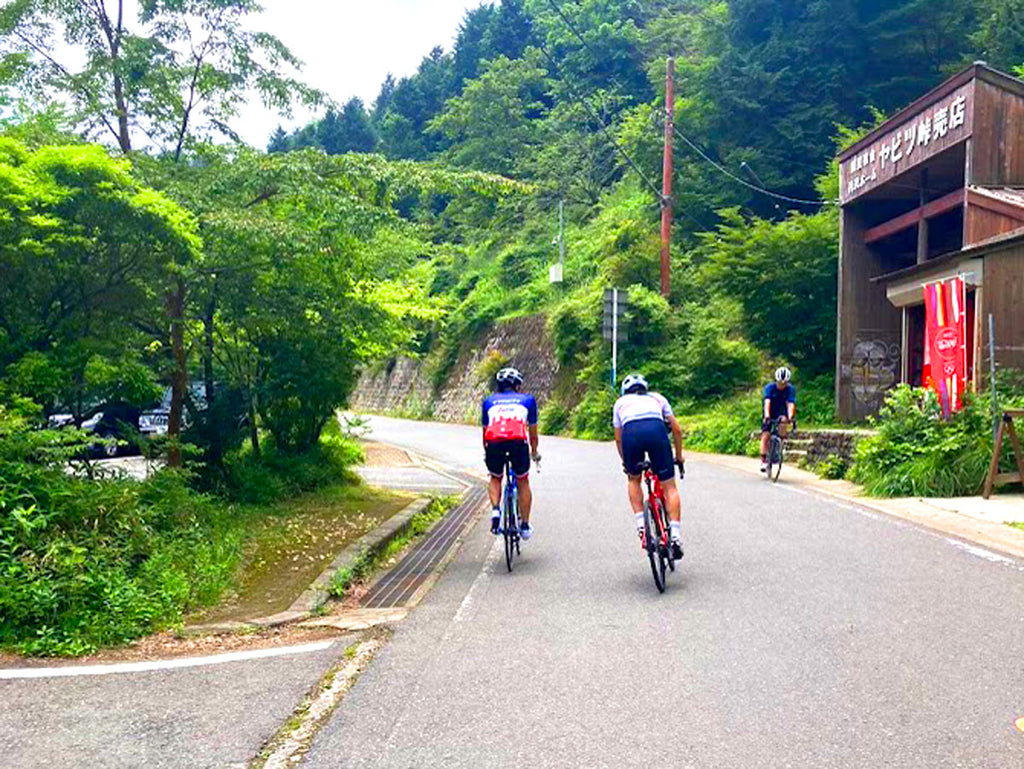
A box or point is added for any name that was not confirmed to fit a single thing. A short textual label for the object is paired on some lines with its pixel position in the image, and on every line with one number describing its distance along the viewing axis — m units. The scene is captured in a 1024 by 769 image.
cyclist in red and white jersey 8.77
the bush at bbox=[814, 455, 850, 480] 16.53
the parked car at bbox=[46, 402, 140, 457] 9.36
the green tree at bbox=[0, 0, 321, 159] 10.61
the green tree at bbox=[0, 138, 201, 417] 7.95
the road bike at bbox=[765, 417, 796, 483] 16.12
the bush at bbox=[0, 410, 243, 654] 6.25
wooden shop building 15.52
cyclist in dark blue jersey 15.76
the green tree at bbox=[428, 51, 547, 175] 51.78
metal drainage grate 7.68
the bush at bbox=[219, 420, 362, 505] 12.13
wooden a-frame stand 11.72
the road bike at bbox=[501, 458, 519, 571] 8.75
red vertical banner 13.80
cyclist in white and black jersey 7.76
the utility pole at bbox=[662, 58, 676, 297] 29.05
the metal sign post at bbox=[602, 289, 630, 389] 29.80
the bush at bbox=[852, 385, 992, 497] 13.01
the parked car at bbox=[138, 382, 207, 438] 18.47
